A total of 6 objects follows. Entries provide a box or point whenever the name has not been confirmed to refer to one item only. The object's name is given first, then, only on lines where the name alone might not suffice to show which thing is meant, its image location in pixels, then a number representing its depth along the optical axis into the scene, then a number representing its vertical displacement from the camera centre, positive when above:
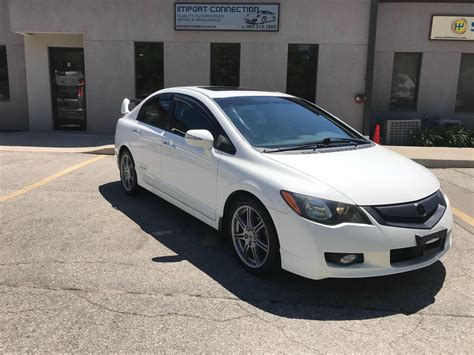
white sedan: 3.44 -0.86
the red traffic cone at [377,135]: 11.58 -1.31
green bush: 11.50 -1.33
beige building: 11.58 +0.64
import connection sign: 11.52 +1.48
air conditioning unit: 12.07 -1.25
